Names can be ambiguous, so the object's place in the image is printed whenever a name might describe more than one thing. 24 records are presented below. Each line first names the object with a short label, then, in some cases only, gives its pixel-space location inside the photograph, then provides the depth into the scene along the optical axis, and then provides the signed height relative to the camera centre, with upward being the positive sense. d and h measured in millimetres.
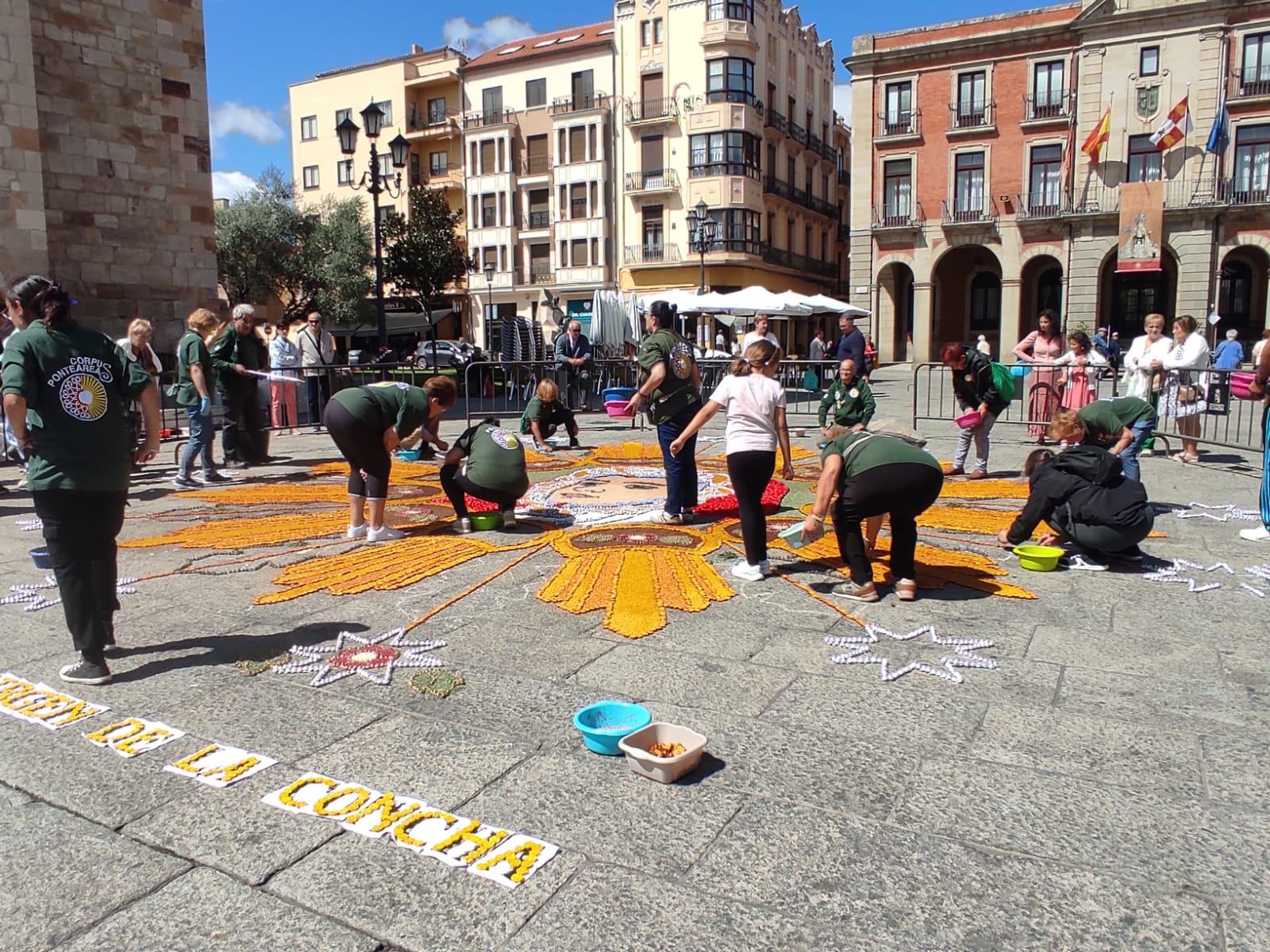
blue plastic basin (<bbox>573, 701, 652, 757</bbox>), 3361 -1261
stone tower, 14238 +3644
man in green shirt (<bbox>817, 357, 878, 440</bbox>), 9492 -299
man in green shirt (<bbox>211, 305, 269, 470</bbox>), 9883 -119
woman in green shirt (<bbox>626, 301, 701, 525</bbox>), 7078 -188
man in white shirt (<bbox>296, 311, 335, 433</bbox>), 14102 +252
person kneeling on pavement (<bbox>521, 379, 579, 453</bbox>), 11164 -476
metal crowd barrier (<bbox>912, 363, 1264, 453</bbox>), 10594 -690
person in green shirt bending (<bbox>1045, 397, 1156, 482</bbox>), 6180 -365
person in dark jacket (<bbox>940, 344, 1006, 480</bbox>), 8758 -170
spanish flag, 35875 +8574
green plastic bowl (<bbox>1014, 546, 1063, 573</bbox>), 5785 -1129
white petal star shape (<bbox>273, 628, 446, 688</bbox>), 4184 -1268
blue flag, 34406 +8373
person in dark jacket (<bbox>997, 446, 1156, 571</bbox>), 5652 -829
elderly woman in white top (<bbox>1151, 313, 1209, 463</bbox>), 10414 -166
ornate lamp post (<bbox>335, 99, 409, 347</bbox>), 15648 +3879
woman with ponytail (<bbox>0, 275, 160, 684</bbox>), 3979 -257
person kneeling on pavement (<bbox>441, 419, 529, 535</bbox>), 6832 -680
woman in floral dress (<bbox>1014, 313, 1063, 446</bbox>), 11562 -1
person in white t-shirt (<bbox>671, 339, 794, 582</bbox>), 5457 -339
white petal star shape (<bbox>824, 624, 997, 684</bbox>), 4160 -1285
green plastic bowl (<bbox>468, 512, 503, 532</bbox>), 6992 -1058
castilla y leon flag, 34594 +8558
